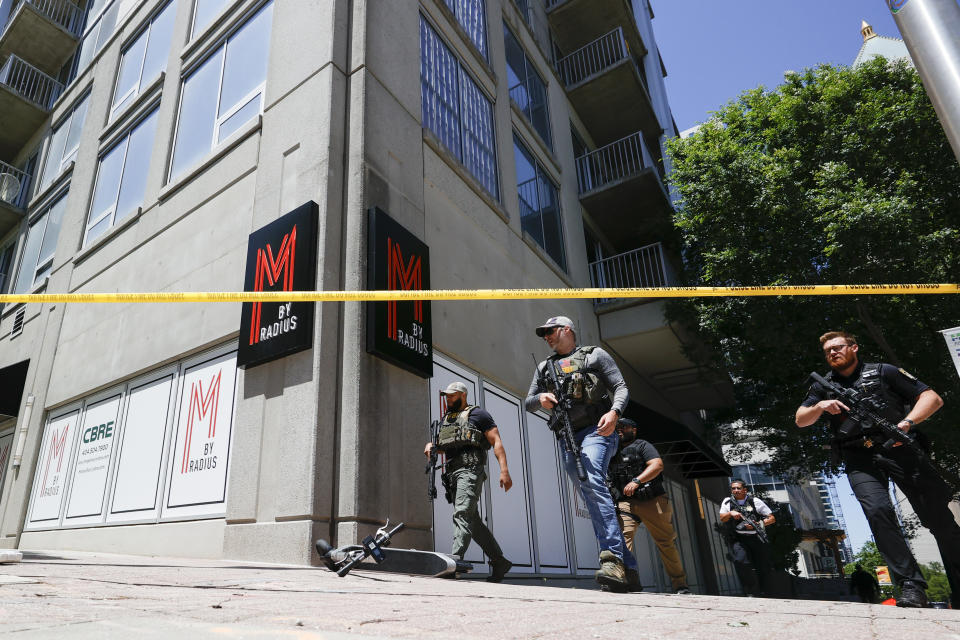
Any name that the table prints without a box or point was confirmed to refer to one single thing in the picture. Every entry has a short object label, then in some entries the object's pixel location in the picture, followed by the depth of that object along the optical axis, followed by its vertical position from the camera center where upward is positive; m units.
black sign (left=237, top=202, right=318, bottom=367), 6.27 +2.79
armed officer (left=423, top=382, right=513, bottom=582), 5.37 +0.64
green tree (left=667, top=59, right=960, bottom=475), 10.39 +5.15
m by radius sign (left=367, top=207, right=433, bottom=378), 6.39 +2.60
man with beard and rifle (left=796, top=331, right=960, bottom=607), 3.74 +0.35
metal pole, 2.98 +2.18
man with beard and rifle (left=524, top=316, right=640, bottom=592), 4.31 +0.84
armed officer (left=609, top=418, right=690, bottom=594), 6.40 +0.32
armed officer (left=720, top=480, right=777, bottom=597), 9.54 -0.24
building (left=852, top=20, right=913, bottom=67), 37.62 +30.49
